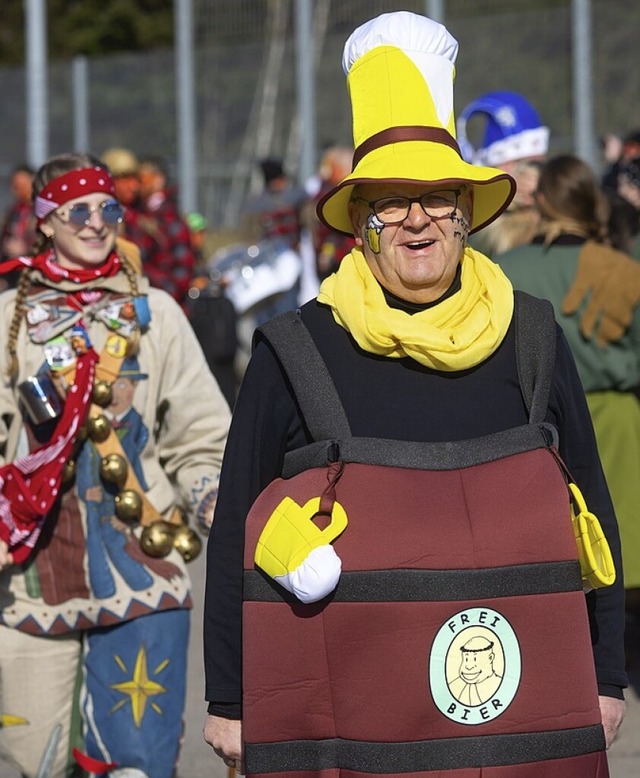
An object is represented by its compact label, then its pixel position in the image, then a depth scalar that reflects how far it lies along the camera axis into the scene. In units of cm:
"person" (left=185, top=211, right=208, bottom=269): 1190
